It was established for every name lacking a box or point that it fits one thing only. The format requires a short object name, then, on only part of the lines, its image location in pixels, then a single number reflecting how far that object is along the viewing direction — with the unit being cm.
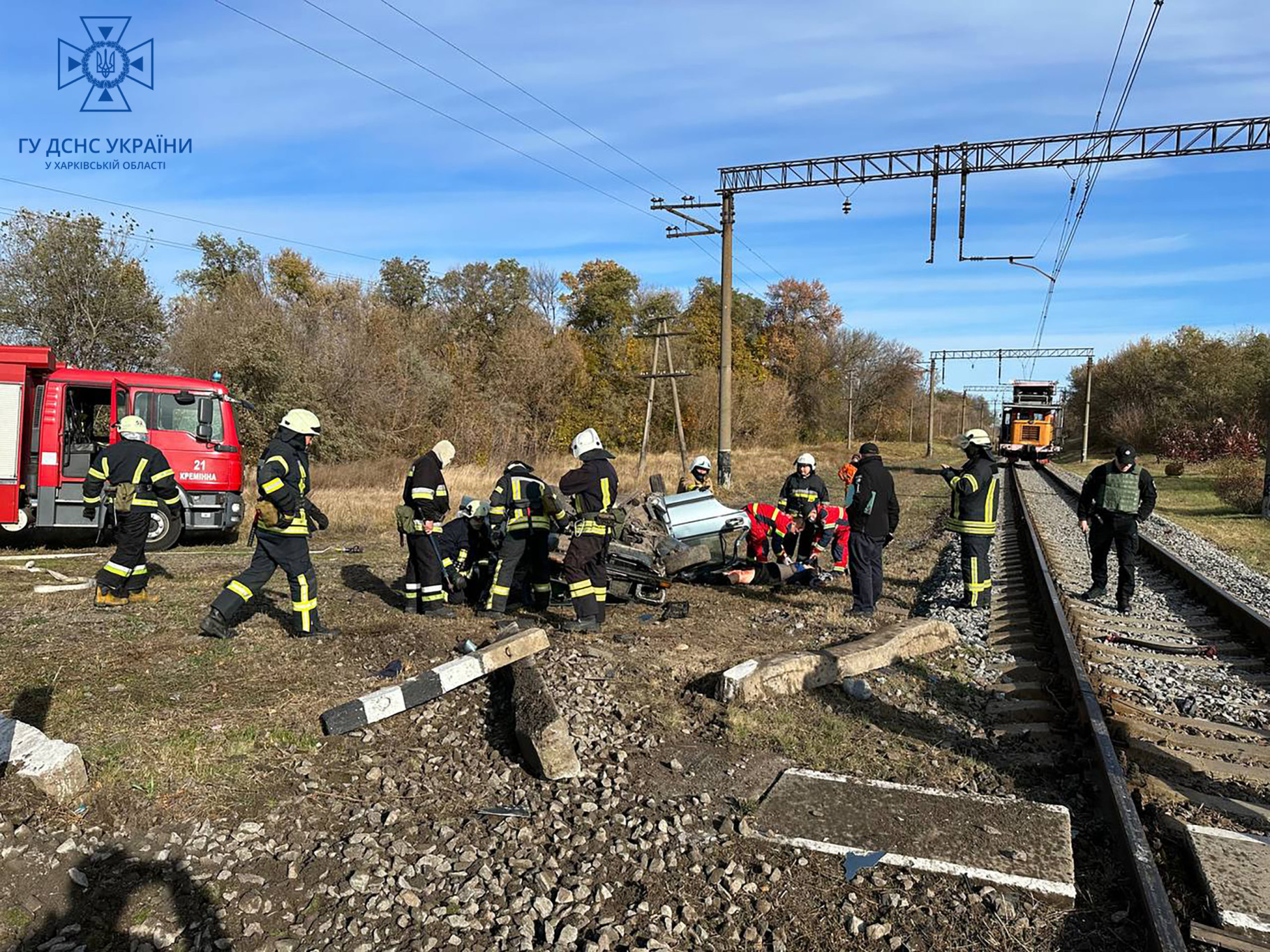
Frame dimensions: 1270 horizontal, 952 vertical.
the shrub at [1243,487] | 1998
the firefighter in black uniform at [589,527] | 756
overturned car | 884
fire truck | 1148
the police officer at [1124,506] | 893
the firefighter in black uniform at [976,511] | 856
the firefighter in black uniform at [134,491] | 820
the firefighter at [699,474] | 1124
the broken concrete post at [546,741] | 454
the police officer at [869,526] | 849
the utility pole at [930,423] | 5328
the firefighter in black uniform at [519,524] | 797
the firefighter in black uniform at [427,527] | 789
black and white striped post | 514
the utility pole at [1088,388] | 4909
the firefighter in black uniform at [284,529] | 684
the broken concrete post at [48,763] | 400
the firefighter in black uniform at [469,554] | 873
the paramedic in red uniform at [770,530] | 1017
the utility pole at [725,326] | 2208
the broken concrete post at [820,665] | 579
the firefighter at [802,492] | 987
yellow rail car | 3841
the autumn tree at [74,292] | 2253
